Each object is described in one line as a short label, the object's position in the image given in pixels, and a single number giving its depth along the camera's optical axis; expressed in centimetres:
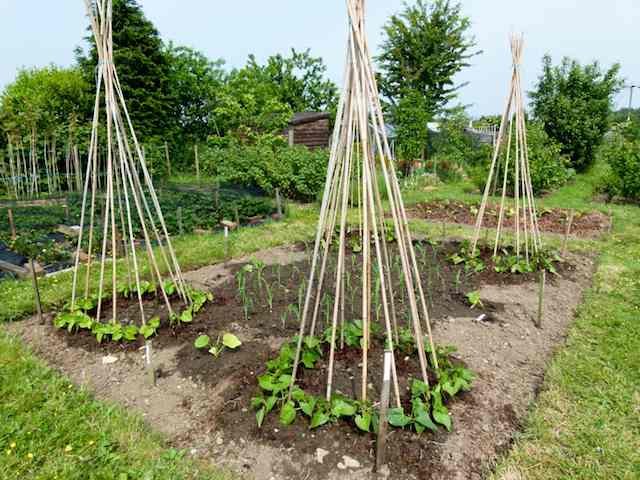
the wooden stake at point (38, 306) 323
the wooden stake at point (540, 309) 326
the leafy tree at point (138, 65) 1359
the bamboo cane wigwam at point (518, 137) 431
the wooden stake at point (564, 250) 502
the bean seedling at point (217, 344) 286
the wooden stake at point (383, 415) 178
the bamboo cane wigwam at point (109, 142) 287
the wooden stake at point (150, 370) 246
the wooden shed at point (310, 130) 1761
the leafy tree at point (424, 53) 1736
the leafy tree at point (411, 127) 1342
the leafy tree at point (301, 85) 2505
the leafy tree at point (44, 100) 1016
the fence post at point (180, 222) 568
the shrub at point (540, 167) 958
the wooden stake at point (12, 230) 556
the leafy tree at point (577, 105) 1182
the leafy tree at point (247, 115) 1562
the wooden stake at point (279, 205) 725
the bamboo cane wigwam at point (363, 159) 209
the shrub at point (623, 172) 880
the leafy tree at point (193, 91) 1794
